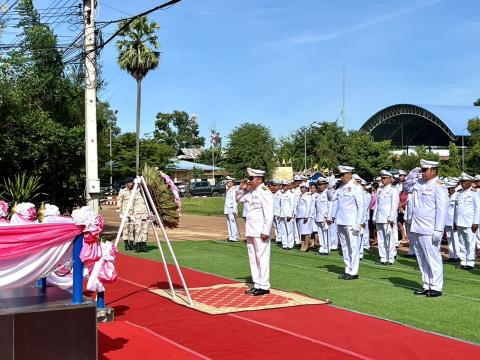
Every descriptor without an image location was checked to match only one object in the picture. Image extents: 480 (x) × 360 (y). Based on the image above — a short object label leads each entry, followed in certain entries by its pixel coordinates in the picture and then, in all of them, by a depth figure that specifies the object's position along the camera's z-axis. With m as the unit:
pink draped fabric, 5.20
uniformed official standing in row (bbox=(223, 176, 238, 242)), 18.66
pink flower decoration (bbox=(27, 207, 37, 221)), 7.16
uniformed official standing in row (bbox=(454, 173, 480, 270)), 12.66
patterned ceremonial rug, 8.46
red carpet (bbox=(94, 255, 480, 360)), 6.21
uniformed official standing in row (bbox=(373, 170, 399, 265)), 13.38
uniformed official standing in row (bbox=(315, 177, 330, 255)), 15.13
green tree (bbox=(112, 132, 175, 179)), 53.09
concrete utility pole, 15.19
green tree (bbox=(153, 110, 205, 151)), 93.81
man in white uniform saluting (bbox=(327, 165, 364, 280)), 10.97
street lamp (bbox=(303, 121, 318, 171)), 59.80
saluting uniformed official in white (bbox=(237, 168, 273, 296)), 9.59
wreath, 9.45
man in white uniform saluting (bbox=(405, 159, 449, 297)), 9.27
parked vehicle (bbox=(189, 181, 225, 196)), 58.09
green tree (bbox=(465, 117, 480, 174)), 32.39
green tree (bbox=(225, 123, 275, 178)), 58.97
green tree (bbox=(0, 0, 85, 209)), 16.30
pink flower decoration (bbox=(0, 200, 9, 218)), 7.26
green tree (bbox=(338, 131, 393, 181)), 44.81
